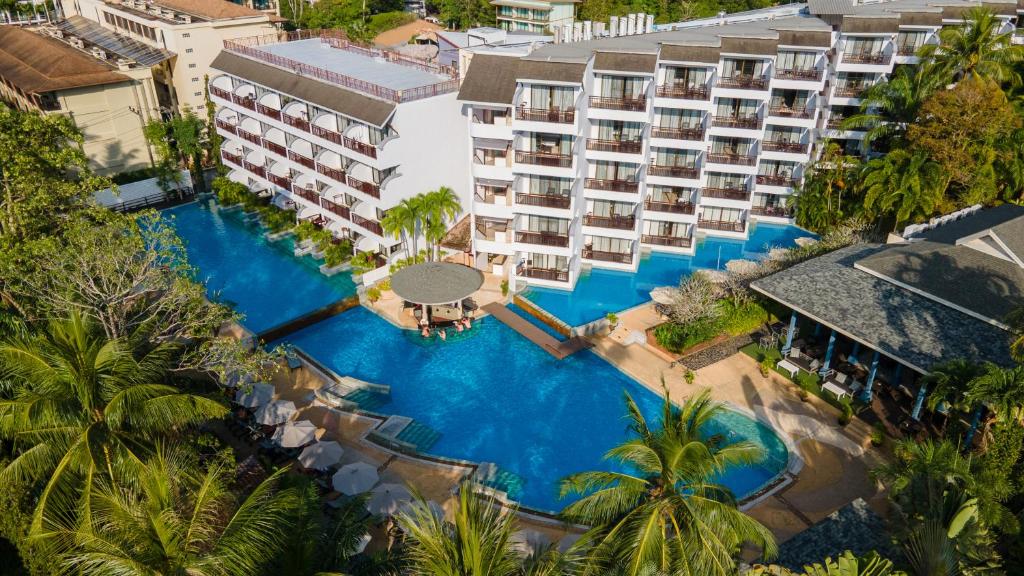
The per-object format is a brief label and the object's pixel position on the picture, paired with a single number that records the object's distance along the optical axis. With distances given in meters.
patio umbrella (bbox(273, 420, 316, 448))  30.14
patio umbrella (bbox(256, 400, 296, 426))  31.61
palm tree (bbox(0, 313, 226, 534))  17.67
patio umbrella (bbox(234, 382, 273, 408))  32.59
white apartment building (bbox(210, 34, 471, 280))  43.41
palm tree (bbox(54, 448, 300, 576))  14.36
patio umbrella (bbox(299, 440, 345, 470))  29.34
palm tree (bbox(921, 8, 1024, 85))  44.62
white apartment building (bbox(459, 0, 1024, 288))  41.47
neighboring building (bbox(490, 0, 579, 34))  107.88
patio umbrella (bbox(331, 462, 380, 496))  27.81
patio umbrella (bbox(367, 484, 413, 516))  26.88
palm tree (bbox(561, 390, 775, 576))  17.09
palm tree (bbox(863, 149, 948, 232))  43.03
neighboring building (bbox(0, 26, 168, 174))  55.22
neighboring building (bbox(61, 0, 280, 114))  63.03
